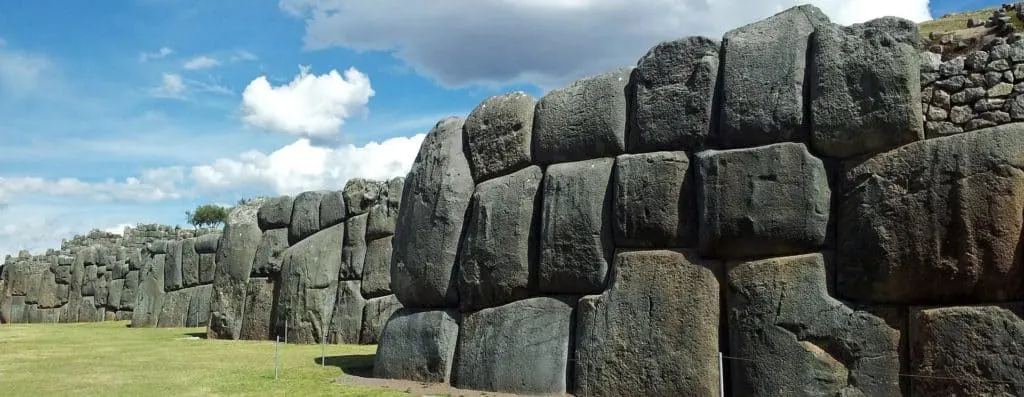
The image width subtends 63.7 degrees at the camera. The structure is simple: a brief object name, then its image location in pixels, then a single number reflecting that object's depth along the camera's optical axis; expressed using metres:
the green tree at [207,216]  88.81
